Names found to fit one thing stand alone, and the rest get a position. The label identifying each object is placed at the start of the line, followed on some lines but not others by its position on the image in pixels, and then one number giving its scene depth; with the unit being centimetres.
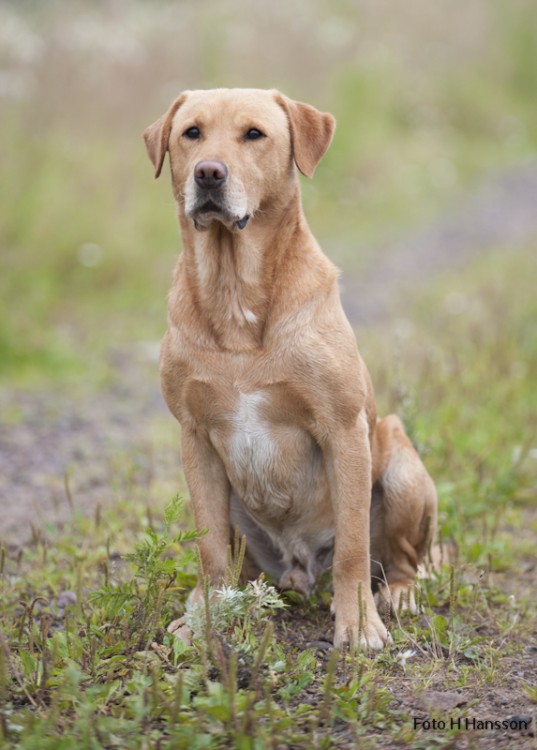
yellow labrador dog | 599
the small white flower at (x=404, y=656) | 550
